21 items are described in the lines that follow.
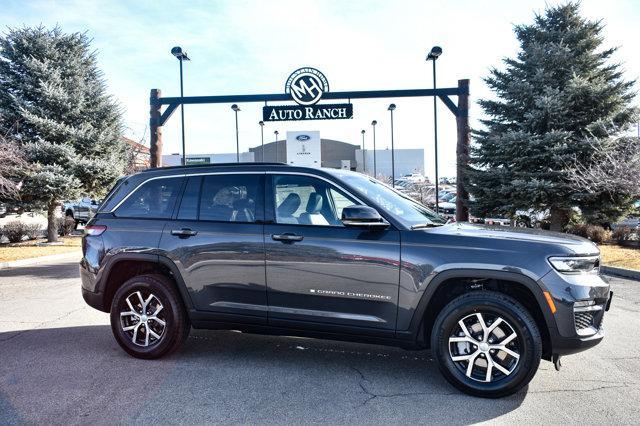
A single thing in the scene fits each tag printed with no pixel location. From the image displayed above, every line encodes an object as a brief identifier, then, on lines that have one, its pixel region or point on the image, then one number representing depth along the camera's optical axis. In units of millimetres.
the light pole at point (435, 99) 13914
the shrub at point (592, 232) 15961
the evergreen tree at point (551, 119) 13469
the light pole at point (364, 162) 58125
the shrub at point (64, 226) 19672
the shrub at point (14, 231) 16891
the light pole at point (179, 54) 14156
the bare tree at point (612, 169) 11615
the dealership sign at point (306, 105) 13453
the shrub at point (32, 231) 17945
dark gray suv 3994
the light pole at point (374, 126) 47700
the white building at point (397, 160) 63997
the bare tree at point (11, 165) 12722
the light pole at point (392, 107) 36669
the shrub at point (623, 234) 15539
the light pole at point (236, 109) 37200
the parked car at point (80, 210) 24219
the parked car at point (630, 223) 17855
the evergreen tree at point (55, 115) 15320
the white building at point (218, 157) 54497
